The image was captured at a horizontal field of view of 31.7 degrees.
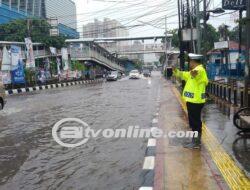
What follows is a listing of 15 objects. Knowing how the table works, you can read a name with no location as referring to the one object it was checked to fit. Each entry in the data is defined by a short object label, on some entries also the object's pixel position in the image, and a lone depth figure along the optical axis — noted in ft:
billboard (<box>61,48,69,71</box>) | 175.52
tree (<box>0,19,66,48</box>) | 169.58
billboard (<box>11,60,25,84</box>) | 111.34
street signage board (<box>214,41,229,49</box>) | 75.72
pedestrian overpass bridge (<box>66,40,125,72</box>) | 208.74
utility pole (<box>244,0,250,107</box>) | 37.06
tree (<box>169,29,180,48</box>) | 251.39
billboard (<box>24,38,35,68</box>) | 128.16
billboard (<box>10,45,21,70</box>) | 107.24
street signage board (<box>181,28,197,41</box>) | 87.10
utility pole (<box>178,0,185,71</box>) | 109.51
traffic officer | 27.27
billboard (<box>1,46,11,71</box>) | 104.54
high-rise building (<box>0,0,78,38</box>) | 191.01
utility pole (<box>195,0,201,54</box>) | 78.85
